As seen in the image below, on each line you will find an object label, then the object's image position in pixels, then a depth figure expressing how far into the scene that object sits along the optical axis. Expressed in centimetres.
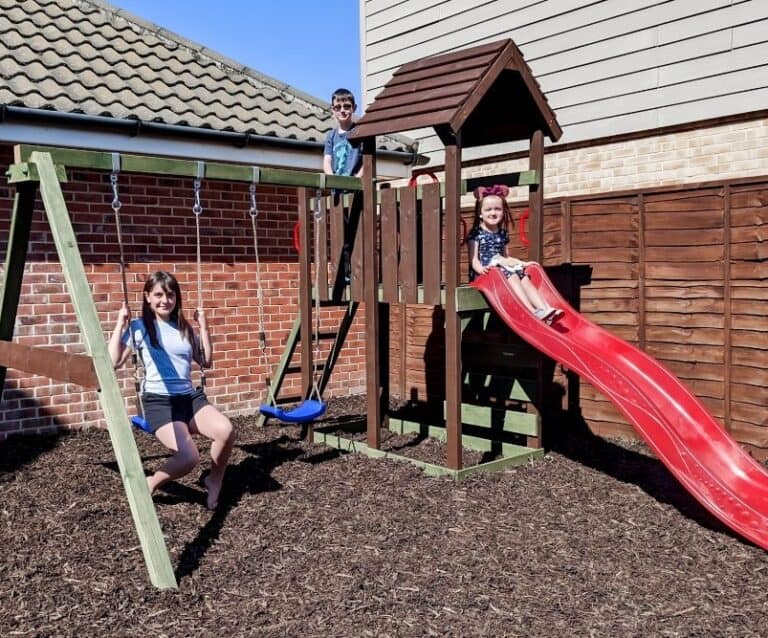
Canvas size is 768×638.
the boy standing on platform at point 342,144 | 667
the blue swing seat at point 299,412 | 530
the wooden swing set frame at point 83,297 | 384
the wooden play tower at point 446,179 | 542
